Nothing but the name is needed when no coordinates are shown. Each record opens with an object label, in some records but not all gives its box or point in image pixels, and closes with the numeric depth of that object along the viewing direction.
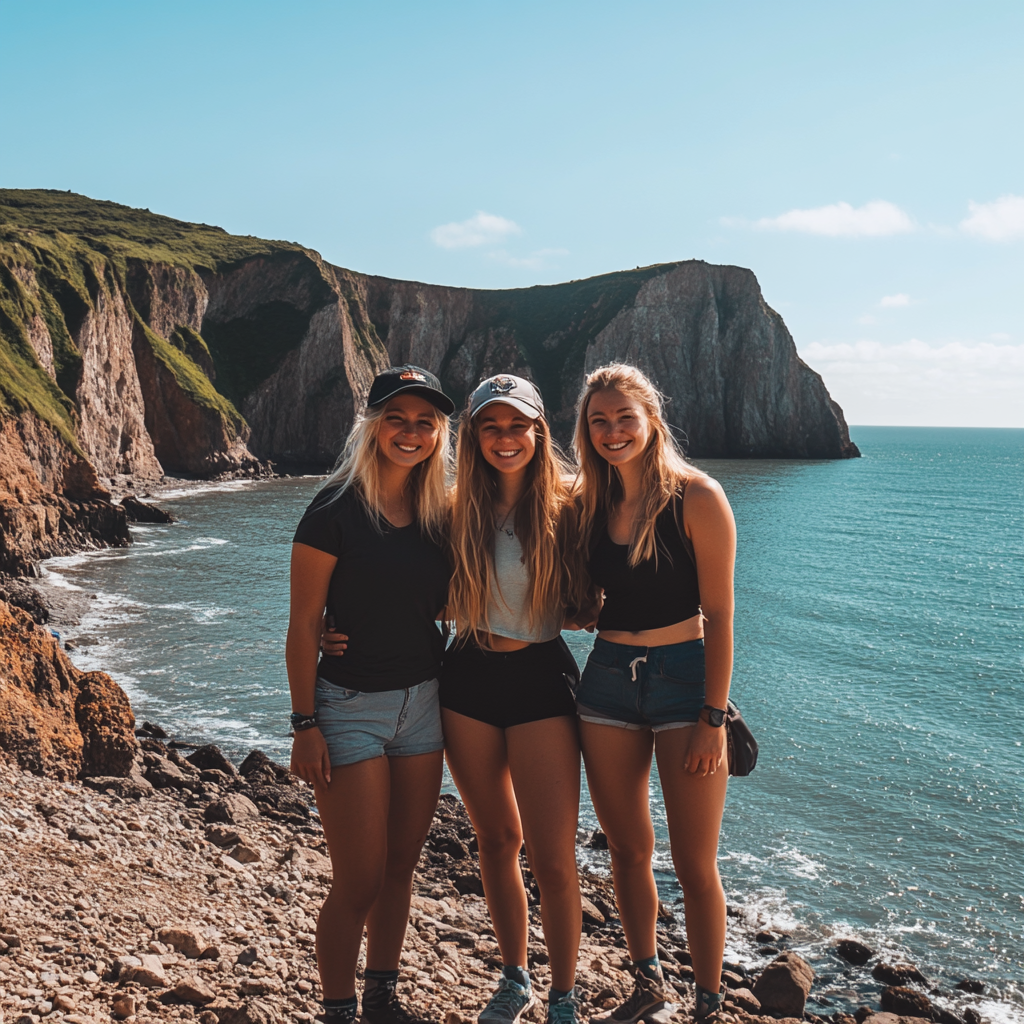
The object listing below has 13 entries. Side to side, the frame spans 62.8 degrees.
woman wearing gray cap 3.81
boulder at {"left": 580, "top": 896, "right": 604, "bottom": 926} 7.80
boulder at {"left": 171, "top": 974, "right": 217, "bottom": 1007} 4.17
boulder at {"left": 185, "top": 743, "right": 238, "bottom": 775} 10.82
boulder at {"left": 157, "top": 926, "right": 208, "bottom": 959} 4.73
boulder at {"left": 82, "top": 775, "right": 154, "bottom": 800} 7.82
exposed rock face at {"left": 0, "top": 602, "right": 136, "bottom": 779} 7.36
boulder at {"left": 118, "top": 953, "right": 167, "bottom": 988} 4.23
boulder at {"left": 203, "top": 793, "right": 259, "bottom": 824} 8.29
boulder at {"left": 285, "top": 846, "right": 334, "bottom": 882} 6.99
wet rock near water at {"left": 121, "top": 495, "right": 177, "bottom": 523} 38.62
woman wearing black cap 3.68
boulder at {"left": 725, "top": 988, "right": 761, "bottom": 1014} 6.67
